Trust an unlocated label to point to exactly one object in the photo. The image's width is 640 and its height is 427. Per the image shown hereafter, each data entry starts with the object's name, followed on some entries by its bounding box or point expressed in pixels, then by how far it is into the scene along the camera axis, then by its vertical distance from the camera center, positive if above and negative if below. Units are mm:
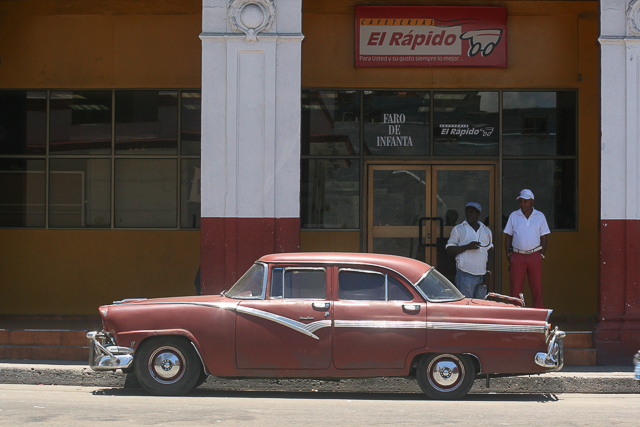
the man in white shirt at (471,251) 18234 -311
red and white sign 21547 +2999
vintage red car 13523 -1061
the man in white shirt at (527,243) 18203 -201
